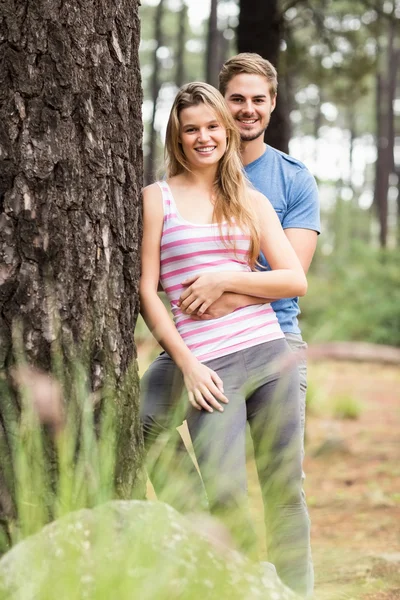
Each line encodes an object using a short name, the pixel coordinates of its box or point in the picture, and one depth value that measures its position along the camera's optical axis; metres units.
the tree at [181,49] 28.06
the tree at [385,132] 29.62
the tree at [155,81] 25.92
